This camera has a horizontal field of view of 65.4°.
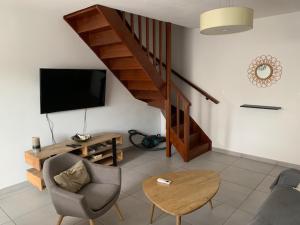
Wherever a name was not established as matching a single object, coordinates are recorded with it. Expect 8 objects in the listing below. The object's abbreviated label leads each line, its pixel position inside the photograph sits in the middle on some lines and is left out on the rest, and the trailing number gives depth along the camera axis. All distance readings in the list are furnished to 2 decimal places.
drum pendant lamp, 1.85
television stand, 3.01
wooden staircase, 3.19
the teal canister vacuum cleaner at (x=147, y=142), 4.78
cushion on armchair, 2.29
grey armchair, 2.05
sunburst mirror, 3.75
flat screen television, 3.28
